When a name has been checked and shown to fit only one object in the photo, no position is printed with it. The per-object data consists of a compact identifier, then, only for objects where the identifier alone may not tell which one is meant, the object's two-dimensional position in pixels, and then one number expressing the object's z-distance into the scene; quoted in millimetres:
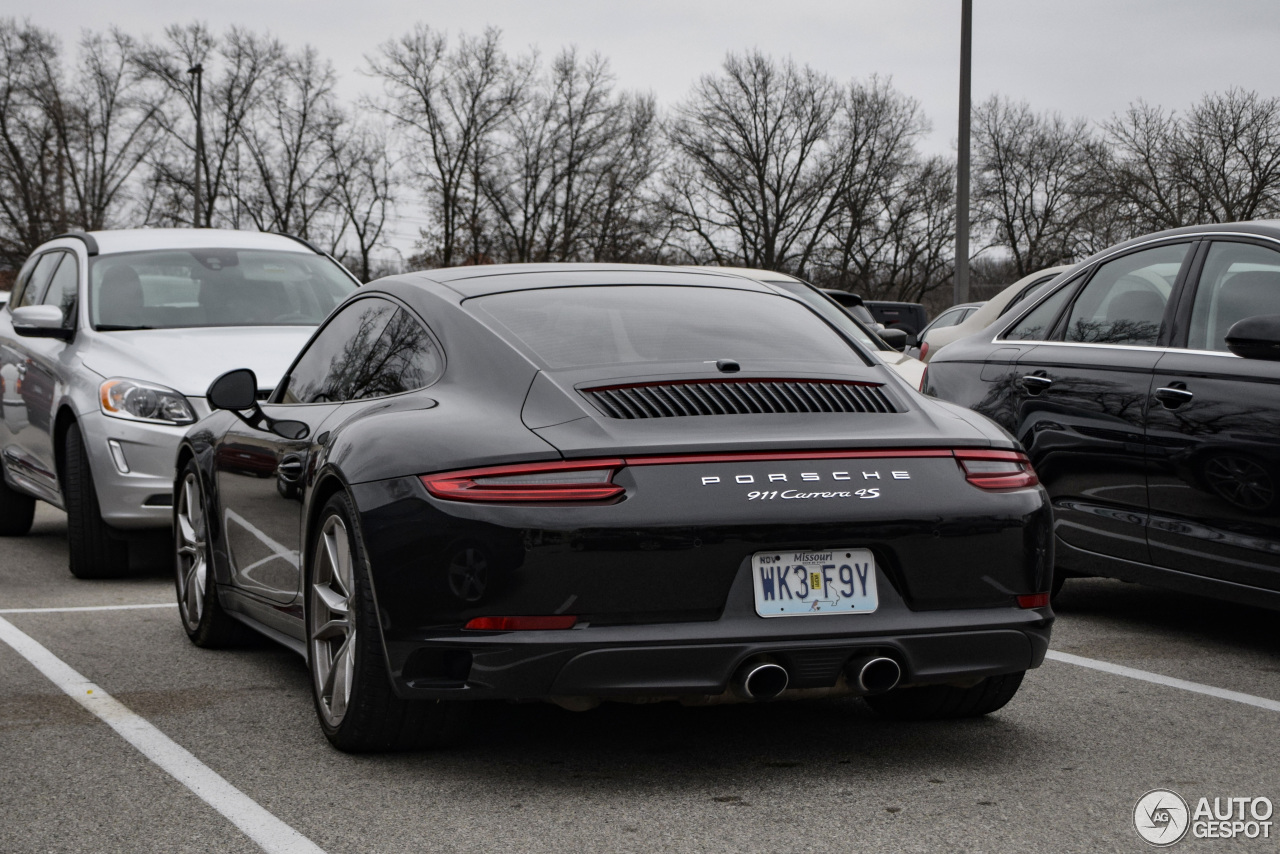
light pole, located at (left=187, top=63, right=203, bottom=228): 42375
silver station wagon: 7805
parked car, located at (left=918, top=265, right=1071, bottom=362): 9930
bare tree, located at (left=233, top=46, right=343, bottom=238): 56531
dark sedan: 5352
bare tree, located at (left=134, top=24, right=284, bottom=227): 53969
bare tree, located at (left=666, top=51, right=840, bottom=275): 56406
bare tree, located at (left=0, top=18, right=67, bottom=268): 54188
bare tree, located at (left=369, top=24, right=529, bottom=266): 54594
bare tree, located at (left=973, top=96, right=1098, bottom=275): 58969
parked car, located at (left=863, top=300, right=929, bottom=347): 38406
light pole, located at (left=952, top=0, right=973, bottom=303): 19250
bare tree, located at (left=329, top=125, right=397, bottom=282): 56094
